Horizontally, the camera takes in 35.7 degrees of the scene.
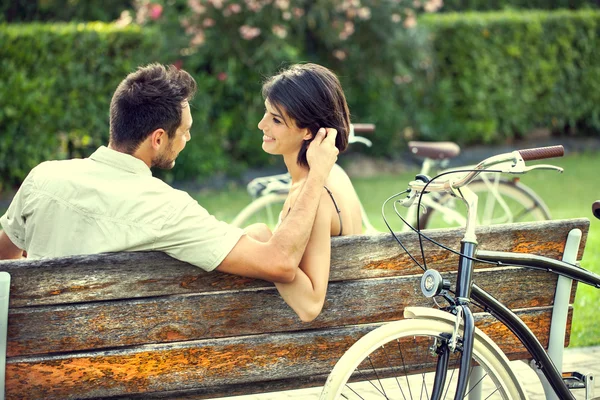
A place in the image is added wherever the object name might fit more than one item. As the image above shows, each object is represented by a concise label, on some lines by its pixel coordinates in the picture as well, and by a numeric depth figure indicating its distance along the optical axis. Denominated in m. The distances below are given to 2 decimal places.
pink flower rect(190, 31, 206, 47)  11.16
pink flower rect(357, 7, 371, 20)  11.51
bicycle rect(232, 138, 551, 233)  5.39
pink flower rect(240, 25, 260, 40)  11.02
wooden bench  2.52
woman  3.13
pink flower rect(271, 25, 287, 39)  11.10
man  2.64
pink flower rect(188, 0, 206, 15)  11.01
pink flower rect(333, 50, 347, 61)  11.87
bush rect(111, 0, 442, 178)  11.16
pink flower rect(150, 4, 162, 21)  11.32
